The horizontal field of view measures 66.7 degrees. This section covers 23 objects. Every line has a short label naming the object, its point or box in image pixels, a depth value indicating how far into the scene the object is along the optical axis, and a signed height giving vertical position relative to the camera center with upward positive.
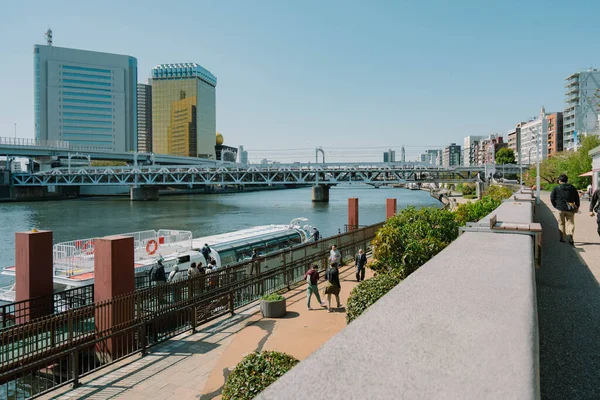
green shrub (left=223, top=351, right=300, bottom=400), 5.13 -2.20
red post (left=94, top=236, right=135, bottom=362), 11.96 -2.74
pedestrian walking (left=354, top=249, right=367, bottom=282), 17.89 -3.10
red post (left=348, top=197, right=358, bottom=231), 37.00 -2.13
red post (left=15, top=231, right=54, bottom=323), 14.18 -2.77
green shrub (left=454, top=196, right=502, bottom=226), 20.55 -1.18
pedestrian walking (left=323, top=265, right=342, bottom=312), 13.95 -3.09
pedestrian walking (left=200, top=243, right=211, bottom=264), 21.84 -3.27
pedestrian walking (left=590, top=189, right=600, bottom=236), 10.41 -0.35
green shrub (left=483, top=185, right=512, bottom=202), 27.58 -0.52
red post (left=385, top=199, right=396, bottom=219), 36.59 -1.69
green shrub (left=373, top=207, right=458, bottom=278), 13.27 -1.60
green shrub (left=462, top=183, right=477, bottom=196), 99.64 -0.81
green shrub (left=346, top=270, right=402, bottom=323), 10.00 -2.41
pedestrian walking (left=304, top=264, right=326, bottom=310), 14.04 -3.08
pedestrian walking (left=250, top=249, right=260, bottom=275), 16.78 -3.06
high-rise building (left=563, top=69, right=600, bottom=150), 105.94 +19.89
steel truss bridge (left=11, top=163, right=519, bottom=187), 97.25 +2.78
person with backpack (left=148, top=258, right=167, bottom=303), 16.48 -3.28
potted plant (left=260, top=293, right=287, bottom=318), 13.41 -3.59
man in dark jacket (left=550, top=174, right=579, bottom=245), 11.05 -0.38
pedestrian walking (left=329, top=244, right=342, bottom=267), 17.38 -2.72
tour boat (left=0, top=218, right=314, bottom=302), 18.25 -3.37
